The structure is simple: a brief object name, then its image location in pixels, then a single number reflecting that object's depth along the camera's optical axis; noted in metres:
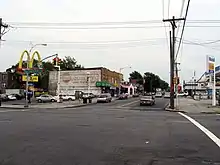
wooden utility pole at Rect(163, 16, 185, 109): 20.16
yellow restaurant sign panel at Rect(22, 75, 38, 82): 32.32
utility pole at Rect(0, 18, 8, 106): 20.12
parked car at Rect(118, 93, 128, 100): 41.91
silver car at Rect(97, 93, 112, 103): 32.13
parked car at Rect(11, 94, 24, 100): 40.88
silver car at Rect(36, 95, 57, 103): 35.06
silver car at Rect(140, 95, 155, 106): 27.04
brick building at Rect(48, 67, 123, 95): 48.17
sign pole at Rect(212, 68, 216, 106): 23.98
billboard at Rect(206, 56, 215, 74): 23.97
